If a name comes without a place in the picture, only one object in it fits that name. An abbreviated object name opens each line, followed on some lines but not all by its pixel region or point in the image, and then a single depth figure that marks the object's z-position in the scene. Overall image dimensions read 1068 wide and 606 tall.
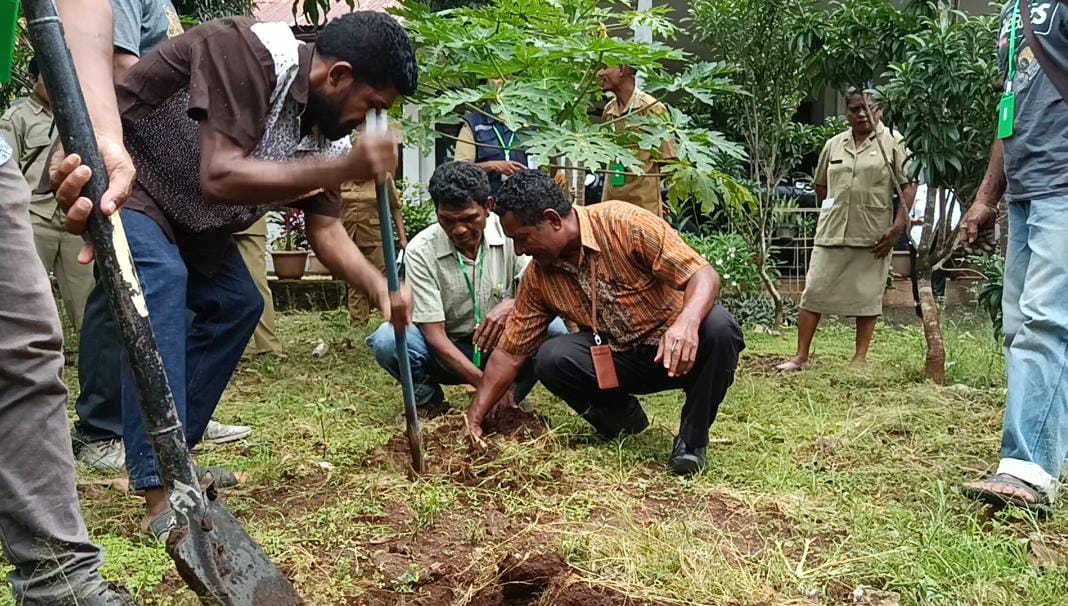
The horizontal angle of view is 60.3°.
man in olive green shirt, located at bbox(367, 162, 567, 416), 3.96
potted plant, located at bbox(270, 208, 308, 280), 9.12
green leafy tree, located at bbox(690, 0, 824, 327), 6.79
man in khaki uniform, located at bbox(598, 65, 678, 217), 5.79
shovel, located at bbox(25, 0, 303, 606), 1.87
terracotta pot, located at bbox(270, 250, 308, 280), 9.09
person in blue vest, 5.73
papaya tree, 3.98
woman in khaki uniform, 5.88
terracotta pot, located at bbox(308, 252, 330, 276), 10.15
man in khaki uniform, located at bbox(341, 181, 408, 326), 7.39
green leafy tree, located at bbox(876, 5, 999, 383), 4.75
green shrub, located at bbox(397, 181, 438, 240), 9.06
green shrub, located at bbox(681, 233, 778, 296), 8.13
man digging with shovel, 2.31
